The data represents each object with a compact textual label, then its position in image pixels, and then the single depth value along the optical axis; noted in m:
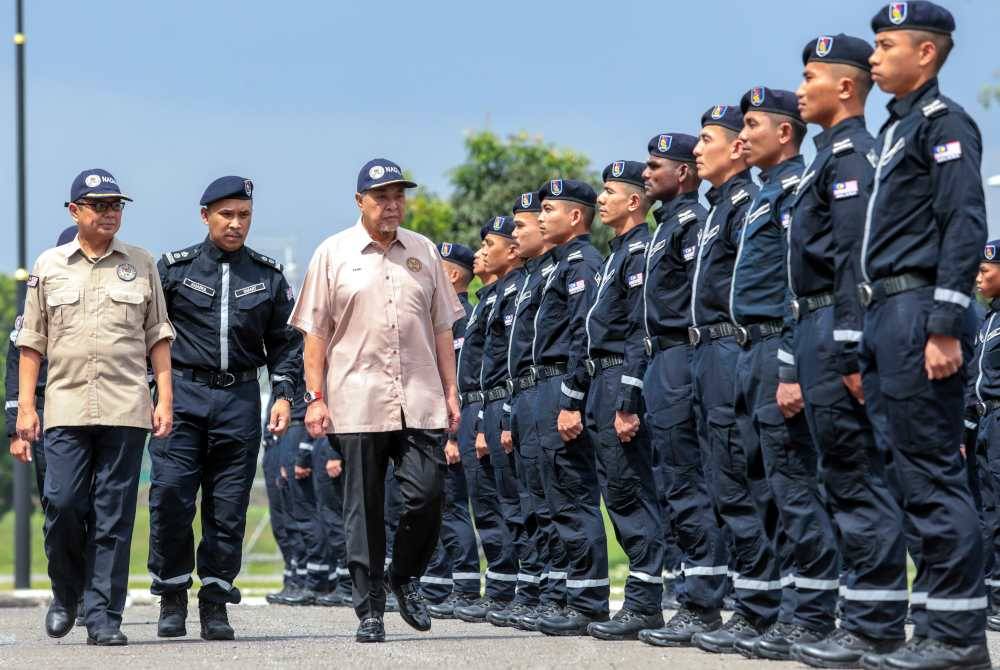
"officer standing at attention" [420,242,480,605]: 23.67
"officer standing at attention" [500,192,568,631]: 19.14
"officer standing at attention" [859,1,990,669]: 11.45
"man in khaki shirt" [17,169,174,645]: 16.36
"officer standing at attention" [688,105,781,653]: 14.51
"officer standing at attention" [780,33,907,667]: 12.29
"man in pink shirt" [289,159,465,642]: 15.87
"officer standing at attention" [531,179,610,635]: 17.80
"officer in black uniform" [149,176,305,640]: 17.17
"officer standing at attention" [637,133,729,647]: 15.76
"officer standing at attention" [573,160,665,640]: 16.76
